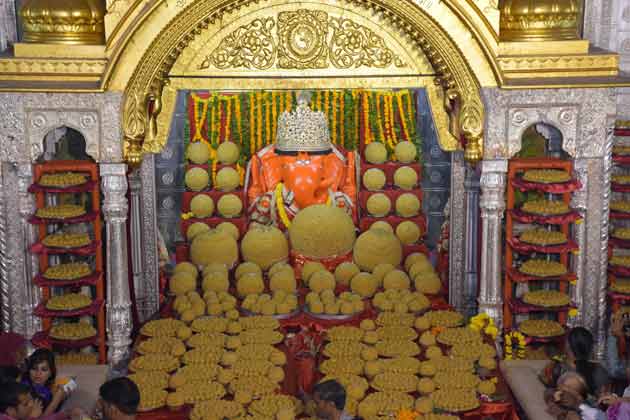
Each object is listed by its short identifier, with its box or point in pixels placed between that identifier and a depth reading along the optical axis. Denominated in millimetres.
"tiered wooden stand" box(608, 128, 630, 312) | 8023
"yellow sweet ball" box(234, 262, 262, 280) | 8688
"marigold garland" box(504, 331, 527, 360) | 7797
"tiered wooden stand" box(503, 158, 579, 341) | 7668
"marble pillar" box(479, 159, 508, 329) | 7695
